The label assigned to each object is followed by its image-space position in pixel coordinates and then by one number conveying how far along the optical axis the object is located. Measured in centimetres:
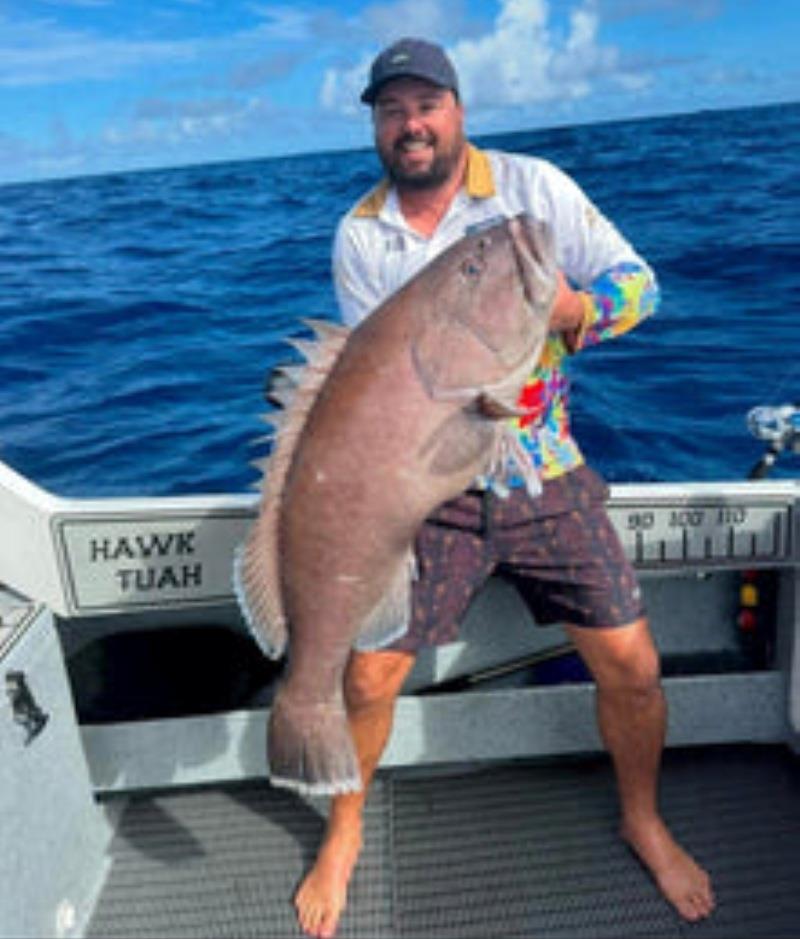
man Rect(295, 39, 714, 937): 266
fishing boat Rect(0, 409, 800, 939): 299
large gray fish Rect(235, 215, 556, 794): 207
